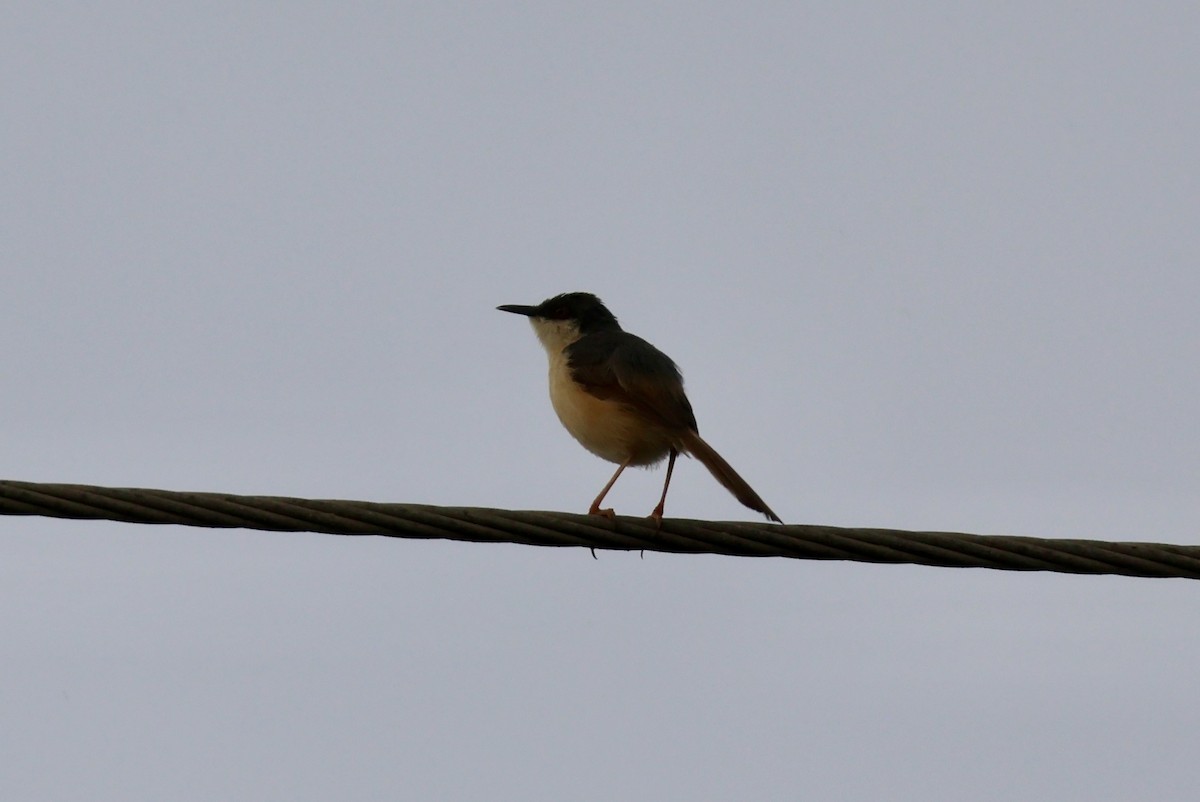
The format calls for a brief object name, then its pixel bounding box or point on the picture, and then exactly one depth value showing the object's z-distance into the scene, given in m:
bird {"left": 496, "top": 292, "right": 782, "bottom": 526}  15.12
